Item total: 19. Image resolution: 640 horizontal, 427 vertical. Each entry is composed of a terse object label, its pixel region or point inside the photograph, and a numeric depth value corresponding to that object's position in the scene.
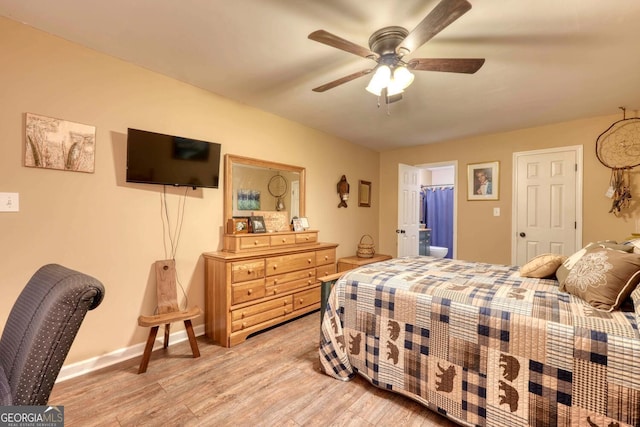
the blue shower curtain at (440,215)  6.44
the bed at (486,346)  1.21
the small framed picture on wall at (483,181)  4.02
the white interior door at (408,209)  4.81
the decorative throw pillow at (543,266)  2.02
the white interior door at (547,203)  3.47
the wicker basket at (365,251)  4.46
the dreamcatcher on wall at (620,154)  3.11
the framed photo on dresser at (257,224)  2.98
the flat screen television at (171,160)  2.24
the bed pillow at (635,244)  1.67
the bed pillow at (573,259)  1.74
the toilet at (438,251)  6.06
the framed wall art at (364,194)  4.81
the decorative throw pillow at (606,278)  1.38
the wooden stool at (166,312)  2.11
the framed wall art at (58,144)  1.89
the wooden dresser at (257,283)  2.56
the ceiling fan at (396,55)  1.48
